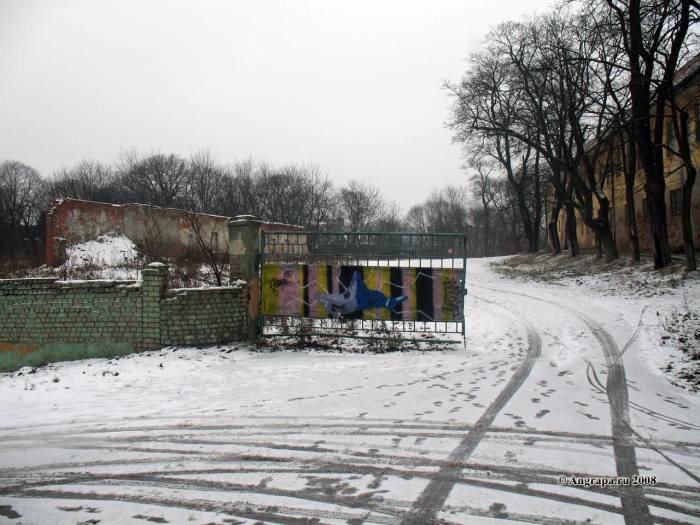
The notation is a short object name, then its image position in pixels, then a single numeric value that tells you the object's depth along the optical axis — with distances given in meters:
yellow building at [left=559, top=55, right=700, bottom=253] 18.39
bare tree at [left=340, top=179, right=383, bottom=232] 55.12
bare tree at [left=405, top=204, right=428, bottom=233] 81.25
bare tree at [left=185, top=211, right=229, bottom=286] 17.87
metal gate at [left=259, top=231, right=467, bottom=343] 8.96
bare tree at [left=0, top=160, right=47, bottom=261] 37.88
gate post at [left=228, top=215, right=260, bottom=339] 9.41
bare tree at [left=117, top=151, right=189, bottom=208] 43.78
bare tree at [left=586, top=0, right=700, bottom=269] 11.31
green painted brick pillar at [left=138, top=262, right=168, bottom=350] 9.06
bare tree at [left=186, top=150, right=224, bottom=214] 44.75
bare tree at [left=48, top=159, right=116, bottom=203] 41.78
